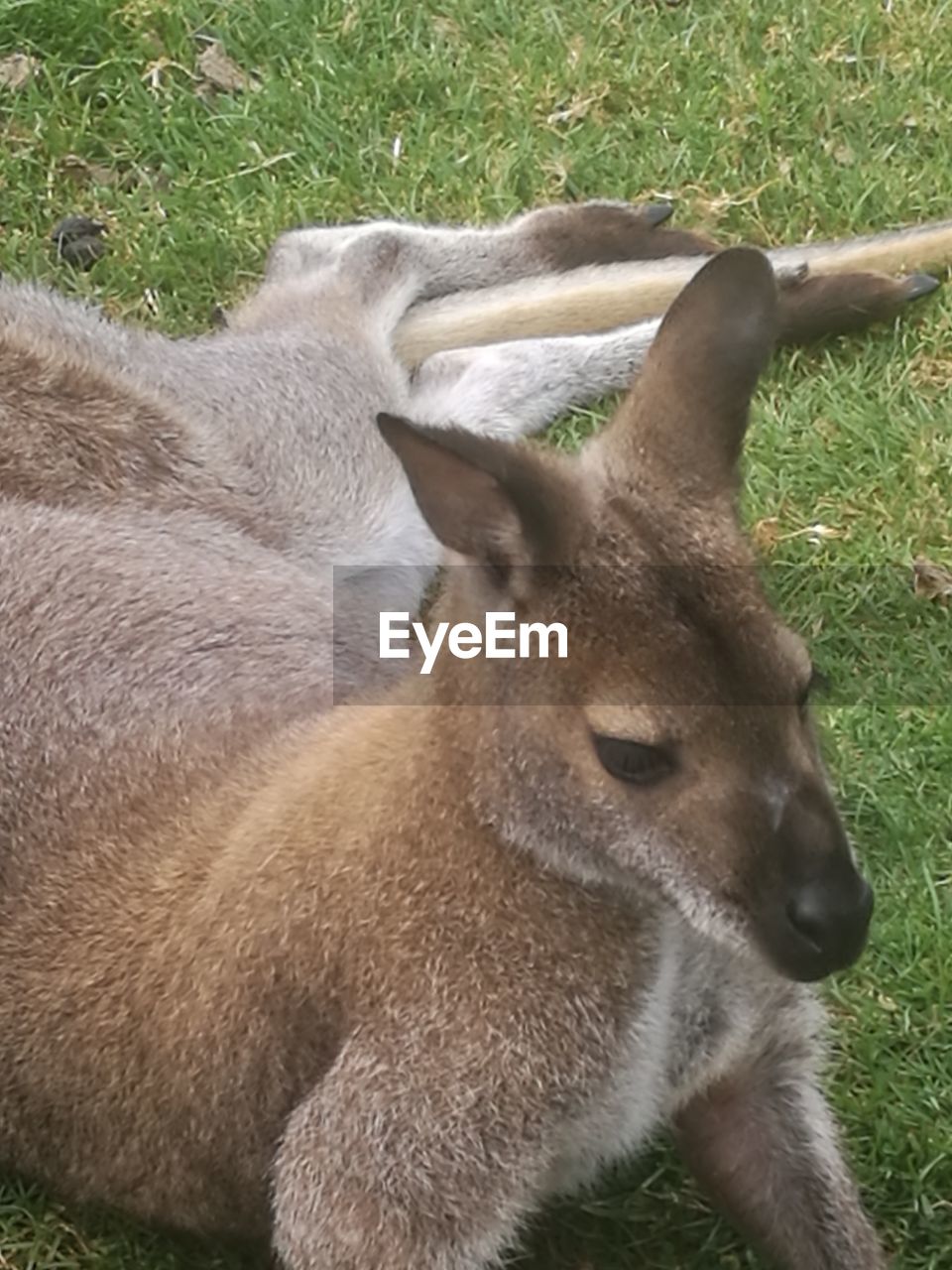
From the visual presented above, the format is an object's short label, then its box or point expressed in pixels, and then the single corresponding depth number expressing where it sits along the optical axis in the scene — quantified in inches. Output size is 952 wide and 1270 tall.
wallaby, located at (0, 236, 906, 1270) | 93.7
